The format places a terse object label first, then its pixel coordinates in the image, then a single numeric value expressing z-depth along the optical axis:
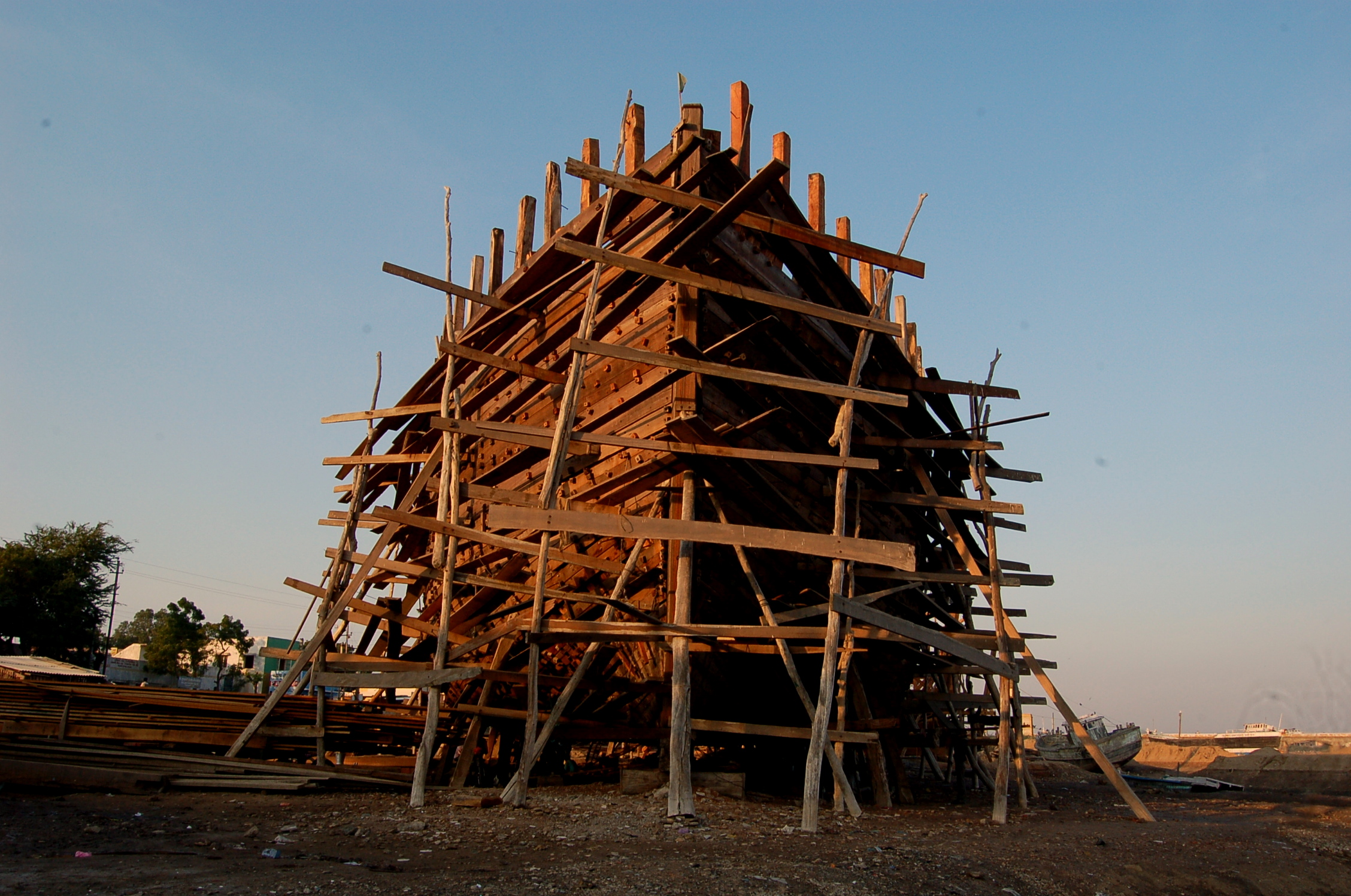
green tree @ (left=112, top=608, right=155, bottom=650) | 73.19
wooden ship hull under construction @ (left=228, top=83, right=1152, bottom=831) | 7.96
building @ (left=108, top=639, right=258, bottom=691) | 46.22
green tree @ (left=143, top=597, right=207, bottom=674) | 46.03
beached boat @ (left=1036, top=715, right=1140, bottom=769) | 24.80
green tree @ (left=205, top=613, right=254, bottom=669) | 51.91
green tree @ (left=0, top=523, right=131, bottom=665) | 36.81
